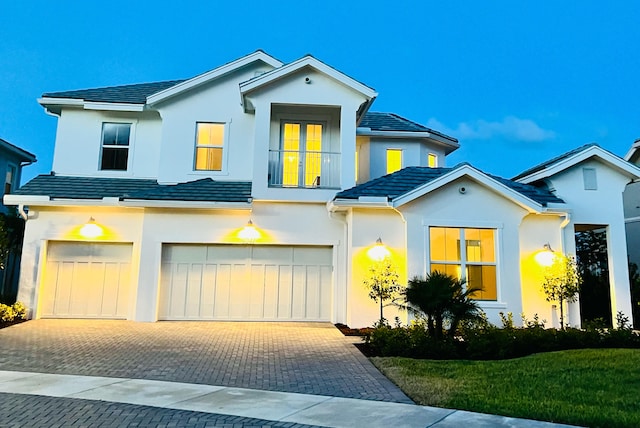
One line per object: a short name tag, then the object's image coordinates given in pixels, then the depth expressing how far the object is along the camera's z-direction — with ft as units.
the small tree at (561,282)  38.96
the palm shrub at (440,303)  31.81
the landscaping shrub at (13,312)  39.90
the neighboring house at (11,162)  64.59
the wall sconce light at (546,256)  40.68
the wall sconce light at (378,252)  40.04
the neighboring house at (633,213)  61.87
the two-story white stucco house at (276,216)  40.45
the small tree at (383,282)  38.40
